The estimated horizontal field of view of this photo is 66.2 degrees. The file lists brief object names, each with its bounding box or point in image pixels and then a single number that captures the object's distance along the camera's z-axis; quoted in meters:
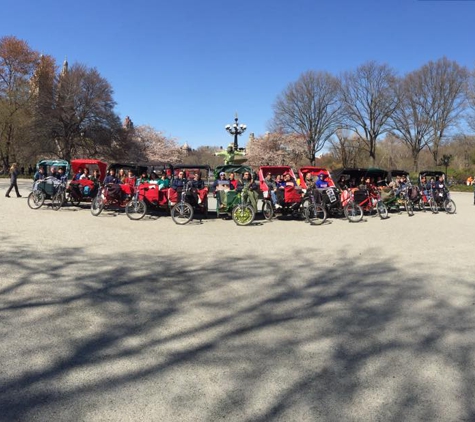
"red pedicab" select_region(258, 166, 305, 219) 12.05
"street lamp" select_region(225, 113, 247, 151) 35.03
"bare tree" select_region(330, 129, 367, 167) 51.97
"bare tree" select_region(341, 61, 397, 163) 41.62
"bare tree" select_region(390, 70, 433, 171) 41.25
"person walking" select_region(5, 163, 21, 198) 17.49
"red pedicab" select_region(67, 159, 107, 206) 13.96
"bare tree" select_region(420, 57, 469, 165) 40.03
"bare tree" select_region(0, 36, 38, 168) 40.62
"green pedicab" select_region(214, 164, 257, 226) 11.10
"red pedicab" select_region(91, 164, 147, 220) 12.40
